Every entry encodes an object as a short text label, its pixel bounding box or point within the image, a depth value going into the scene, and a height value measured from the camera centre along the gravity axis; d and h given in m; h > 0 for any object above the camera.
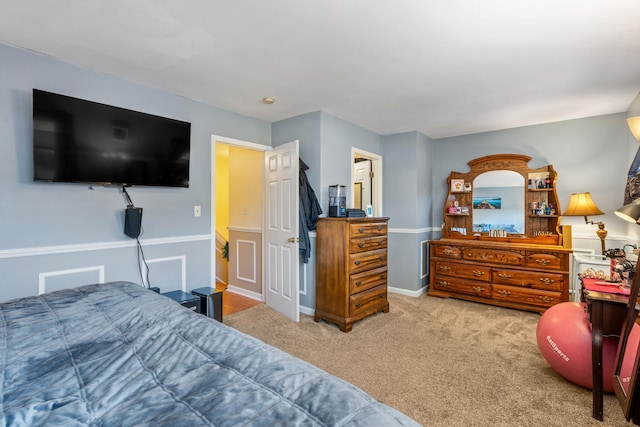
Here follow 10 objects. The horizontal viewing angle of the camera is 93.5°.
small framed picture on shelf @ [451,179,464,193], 4.46 +0.36
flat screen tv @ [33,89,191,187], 2.14 +0.54
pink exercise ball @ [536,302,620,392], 1.90 -0.93
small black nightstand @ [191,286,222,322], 2.82 -0.86
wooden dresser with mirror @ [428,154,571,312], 3.57 -0.41
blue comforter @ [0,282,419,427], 0.72 -0.49
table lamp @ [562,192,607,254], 3.46 +0.01
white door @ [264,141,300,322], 3.27 -0.24
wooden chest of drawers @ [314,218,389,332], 3.12 -0.65
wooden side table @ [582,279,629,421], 1.80 -0.71
